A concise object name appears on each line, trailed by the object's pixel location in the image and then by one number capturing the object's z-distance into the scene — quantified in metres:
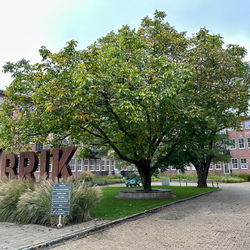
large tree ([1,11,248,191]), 9.67
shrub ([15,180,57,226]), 7.91
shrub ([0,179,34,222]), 8.64
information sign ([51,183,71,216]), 7.50
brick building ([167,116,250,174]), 42.16
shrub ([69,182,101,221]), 8.30
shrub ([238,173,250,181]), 33.29
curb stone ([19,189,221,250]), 5.95
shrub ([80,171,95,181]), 28.86
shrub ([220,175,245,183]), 31.55
